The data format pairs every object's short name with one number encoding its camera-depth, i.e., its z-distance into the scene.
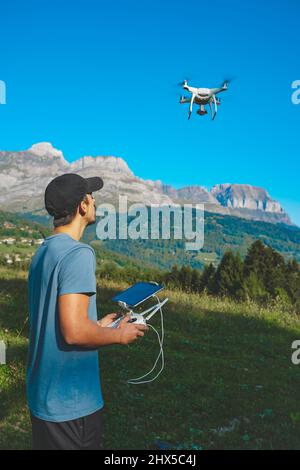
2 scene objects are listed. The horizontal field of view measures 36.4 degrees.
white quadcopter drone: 13.32
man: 3.55
